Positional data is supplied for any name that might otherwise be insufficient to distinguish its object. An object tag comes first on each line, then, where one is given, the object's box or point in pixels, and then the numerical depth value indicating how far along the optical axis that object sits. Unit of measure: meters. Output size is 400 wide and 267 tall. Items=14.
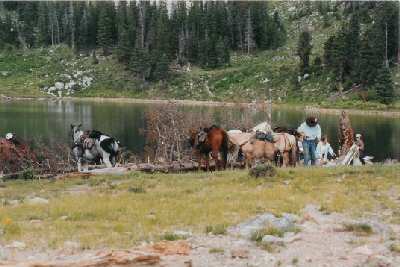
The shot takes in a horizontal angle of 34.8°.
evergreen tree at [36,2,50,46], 161.25
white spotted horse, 27.77
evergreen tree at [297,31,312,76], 114.50
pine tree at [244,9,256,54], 145.50
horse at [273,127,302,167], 26.02
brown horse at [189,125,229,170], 25.91
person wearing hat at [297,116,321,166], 27.72
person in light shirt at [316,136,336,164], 30.01
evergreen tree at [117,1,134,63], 141.25
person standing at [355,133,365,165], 30.30
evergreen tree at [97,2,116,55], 150.88
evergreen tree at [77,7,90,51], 154.62
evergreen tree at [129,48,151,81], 134.25
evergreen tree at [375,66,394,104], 93.42
